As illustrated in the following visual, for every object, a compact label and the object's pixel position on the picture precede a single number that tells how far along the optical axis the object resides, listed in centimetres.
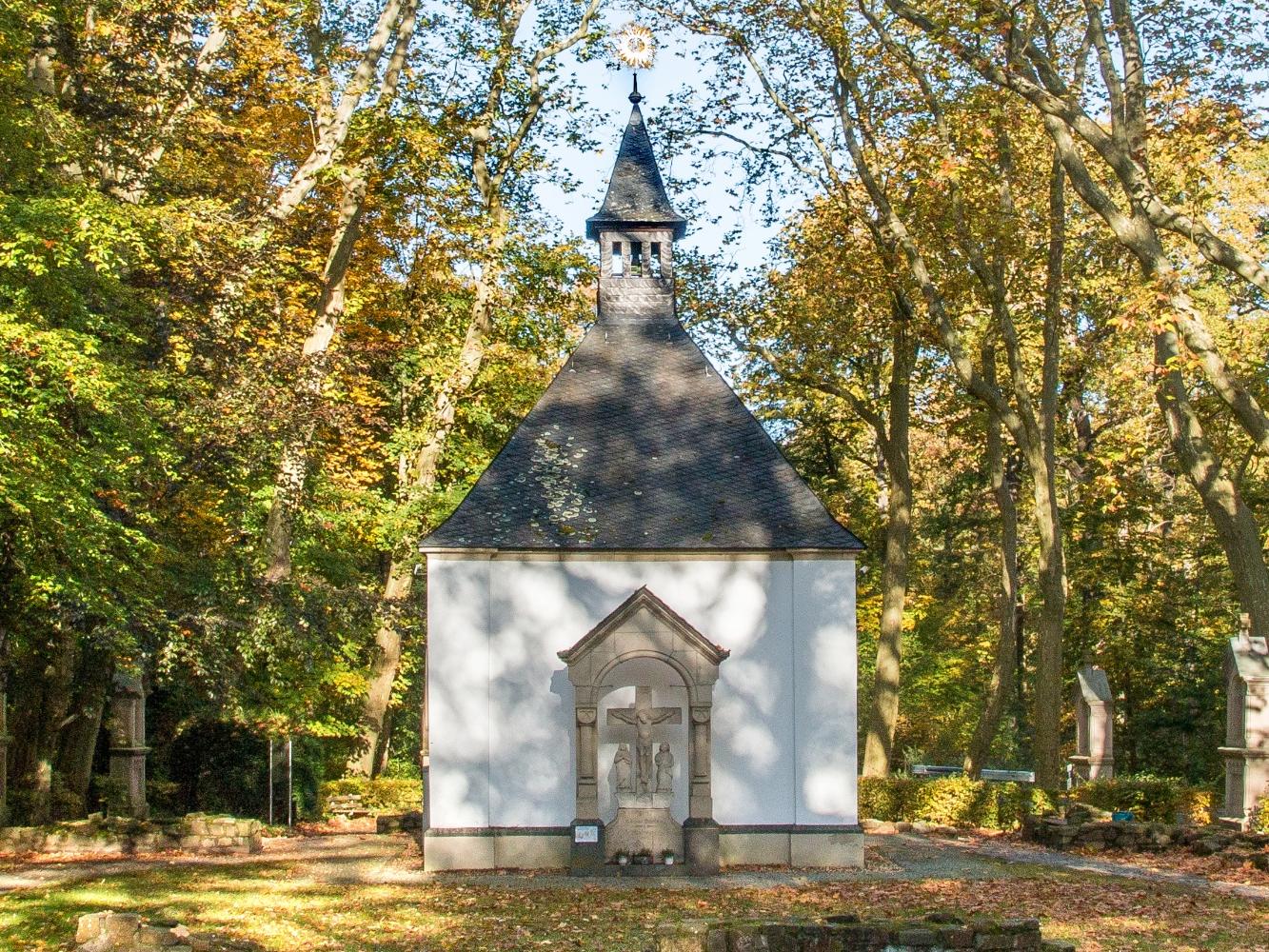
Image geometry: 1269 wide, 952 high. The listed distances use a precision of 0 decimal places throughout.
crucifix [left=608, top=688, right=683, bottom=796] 1980
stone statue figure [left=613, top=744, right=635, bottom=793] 1983
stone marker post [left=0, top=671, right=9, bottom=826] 2131
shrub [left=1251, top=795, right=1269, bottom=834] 2036
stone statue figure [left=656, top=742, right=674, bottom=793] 1970
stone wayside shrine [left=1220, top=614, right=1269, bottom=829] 2147
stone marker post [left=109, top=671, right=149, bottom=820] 2423
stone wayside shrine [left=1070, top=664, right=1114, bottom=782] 2900
